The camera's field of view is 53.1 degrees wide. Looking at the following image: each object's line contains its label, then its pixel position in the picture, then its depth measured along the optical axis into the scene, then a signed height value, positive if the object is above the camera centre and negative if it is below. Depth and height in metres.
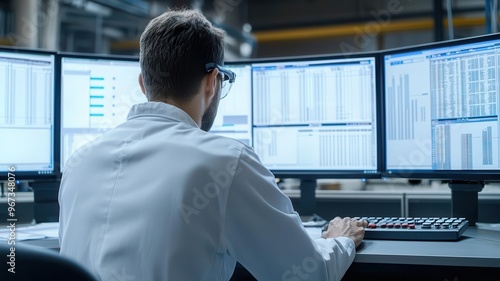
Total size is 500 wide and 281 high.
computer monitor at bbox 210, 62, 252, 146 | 1.56 +0.13
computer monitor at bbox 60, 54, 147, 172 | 1.49 +0.17
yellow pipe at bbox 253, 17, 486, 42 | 5.66 +1.44
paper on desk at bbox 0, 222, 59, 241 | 1.27 -0.22
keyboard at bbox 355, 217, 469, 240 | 1.11 -0.19
